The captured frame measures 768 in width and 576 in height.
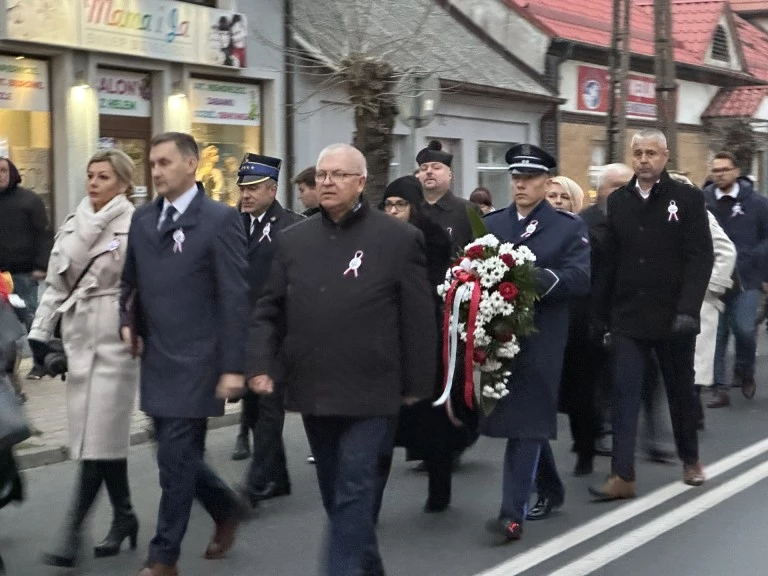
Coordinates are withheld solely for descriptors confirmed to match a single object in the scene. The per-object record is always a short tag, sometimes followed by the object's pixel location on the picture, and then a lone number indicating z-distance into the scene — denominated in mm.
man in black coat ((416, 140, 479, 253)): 8266
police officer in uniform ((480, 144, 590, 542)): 6609
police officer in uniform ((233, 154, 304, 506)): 7617
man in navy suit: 5777
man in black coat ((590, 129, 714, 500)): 7590
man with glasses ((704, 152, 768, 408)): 11477
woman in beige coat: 6285
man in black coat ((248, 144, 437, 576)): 5324
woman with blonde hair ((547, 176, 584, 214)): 8734
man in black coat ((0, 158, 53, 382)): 11148
